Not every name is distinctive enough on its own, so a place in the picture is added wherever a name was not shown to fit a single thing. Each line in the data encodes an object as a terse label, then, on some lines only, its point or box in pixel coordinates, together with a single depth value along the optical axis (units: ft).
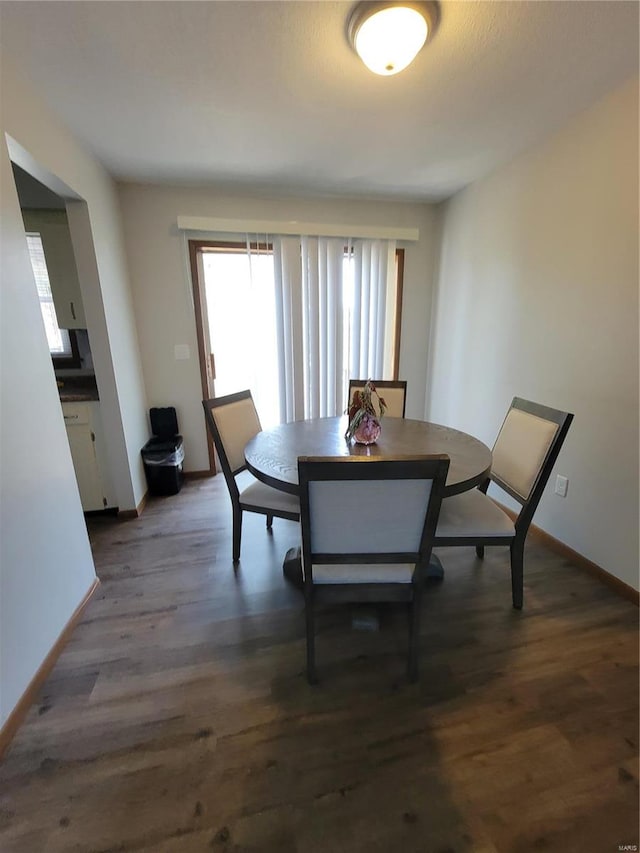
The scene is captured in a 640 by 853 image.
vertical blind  9.91
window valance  8.96
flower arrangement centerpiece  5.85
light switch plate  9.91
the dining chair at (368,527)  3.46
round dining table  4.84
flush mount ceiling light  3.86
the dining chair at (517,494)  5.20
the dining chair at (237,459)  6.08
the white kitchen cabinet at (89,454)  7.77
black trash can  9.28
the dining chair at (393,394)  8.38
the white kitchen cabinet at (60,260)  7.78
